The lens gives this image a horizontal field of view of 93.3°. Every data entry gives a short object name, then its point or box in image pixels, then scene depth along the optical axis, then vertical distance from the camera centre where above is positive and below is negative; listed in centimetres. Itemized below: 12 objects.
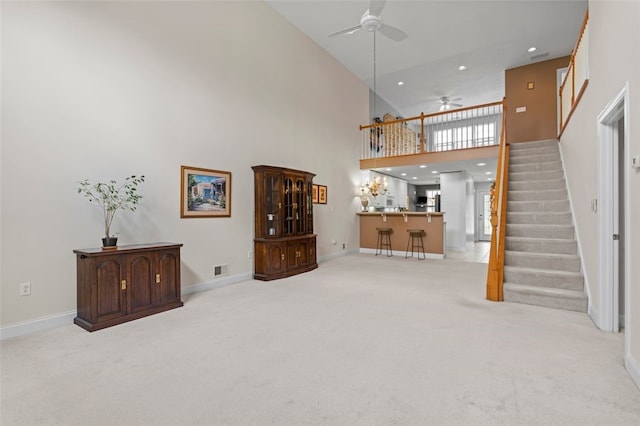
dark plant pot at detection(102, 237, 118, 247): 333 -33
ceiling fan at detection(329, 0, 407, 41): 442 +301
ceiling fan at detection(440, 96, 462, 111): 1048 +392
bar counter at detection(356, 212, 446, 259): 777 -46
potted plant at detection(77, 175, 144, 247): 341 +19
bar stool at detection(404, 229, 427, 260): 781 -78
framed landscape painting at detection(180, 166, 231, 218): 447 +30
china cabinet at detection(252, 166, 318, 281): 544 -25
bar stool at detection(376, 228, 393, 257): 837 -84
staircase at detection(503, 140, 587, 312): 378 -43
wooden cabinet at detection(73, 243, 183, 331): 312 -80
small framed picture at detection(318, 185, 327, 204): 745 +43
